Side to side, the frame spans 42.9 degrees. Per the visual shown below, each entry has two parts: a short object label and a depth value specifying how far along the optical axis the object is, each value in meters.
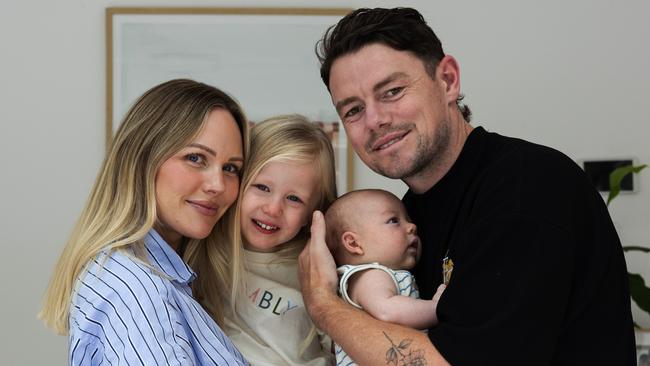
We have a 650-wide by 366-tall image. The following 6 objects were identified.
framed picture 3.70
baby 1.80
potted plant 3.21
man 1.53
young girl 2.14
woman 1.65
